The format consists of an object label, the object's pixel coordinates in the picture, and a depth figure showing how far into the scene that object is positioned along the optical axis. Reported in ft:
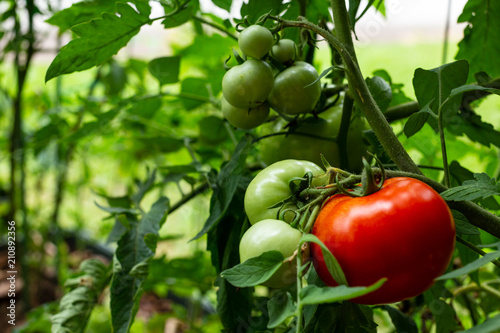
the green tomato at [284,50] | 1.24
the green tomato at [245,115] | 1.27
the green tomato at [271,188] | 1.04
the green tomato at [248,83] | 1.11
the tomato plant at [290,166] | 0.84
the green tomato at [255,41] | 1.06
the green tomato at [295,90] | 1.21
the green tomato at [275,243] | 0.87
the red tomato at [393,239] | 0.81
